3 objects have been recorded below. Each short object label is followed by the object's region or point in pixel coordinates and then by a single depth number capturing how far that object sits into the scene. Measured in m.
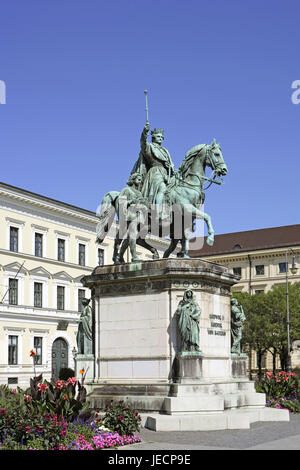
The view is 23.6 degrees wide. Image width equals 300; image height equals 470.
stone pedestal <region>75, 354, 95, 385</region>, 19.33
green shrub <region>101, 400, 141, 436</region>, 14.63
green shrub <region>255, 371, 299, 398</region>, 23.28
